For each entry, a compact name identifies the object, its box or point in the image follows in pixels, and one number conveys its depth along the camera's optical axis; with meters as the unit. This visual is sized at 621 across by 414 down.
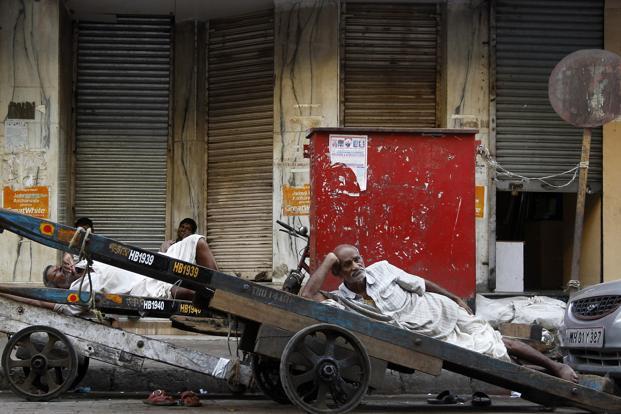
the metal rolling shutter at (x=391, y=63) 11.82
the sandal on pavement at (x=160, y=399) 6.73
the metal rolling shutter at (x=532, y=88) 11.80
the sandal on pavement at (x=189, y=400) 6.79
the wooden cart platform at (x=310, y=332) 5.83
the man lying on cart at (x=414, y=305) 6.46
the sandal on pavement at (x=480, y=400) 7.06
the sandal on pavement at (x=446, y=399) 7.34
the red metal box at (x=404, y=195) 9.23
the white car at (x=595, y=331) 6.99
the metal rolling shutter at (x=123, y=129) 12.31
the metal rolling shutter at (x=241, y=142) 11.95
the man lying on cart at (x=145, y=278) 7.92
